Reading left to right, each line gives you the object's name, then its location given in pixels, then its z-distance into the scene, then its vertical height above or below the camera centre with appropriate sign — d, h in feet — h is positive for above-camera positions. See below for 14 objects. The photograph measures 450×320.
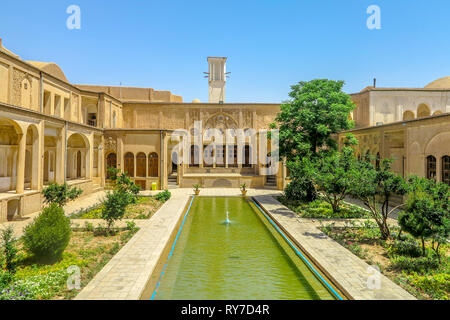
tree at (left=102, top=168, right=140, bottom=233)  38.14 -6.14
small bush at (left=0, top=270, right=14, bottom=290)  19.72 -8.38
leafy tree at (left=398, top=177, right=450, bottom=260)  25.03 -4.50
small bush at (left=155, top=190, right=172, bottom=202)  63.10 -7.77
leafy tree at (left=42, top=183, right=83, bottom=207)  42.60 -4.97
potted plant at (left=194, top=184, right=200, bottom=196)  72.84 -7.55
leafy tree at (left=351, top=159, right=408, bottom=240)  32.63 -2.61
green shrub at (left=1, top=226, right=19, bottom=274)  23.69 -7.99
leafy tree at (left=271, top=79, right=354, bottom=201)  58.90 +8.89
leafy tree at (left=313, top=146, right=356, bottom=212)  40.04 -1.77
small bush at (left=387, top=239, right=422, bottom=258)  29.39 -9.01
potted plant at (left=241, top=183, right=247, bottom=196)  71.99 -7.38
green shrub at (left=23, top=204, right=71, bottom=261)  26.30 -6.94
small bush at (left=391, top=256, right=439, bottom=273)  25.61 -9.29
